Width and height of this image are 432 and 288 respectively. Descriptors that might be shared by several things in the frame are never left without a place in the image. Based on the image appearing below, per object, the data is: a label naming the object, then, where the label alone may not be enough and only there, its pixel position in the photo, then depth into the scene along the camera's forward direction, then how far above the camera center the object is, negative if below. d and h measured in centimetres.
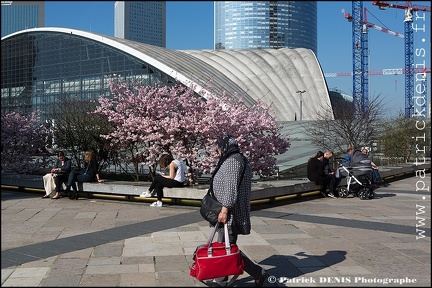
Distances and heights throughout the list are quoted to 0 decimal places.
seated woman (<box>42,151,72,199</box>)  1159 -94
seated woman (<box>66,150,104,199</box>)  1143 -89
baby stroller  1166 -89
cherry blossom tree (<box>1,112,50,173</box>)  1497 -8
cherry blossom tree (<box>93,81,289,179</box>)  1129 +37
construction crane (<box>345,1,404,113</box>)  7825 +1622
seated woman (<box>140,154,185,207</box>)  1006 -84
